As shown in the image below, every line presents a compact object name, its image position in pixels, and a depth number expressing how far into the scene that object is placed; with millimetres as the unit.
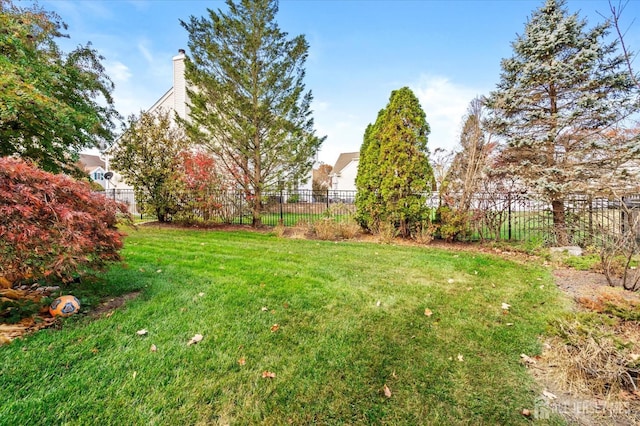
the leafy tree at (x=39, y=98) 4531
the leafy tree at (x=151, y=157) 10523
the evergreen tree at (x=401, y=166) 7652
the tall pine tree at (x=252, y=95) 9812
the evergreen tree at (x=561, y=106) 6676
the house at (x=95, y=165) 29844
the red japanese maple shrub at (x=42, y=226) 2566
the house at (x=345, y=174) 32438
